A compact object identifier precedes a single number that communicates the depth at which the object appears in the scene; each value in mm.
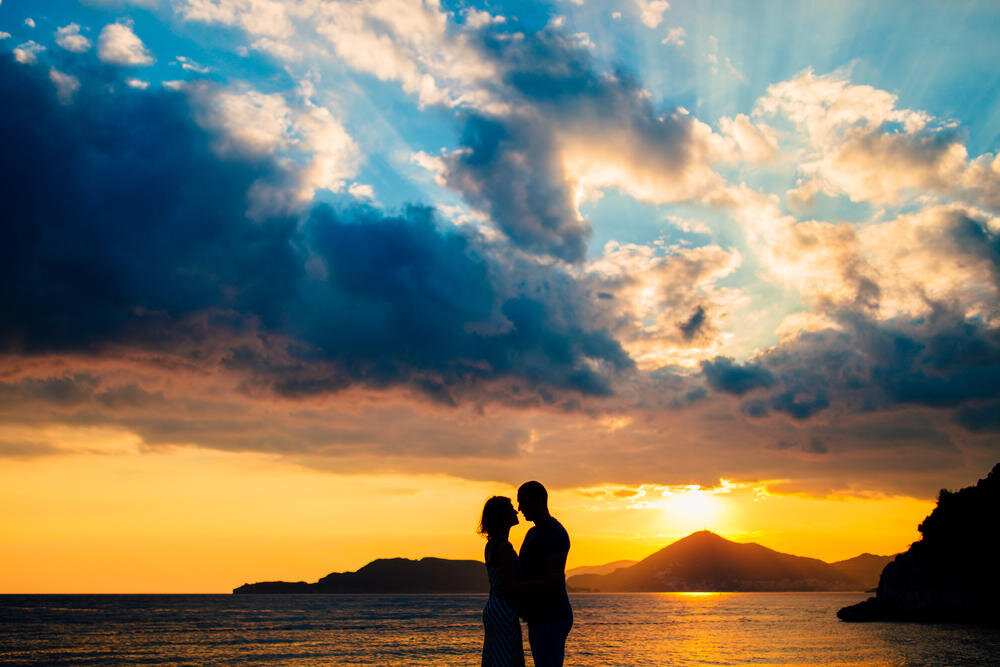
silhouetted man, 5867
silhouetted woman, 5715
